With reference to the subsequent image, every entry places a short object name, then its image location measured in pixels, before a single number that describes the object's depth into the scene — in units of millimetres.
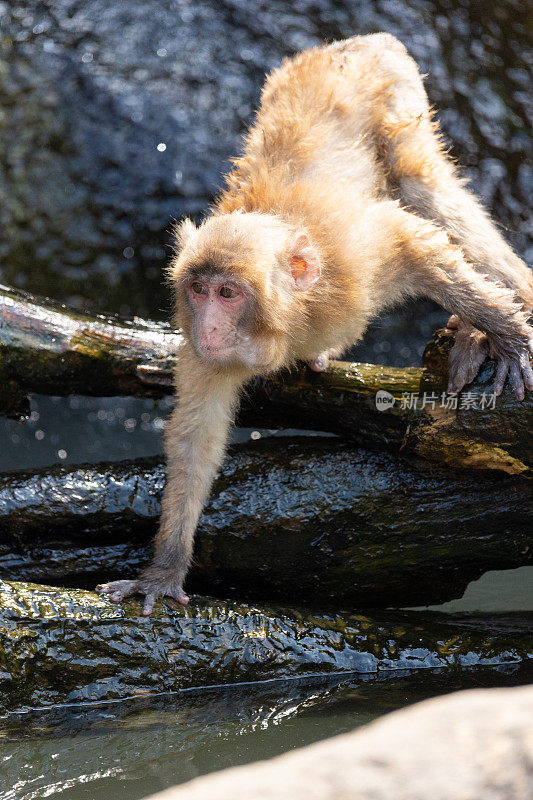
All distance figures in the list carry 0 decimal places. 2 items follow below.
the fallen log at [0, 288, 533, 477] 10680
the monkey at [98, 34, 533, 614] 9430
